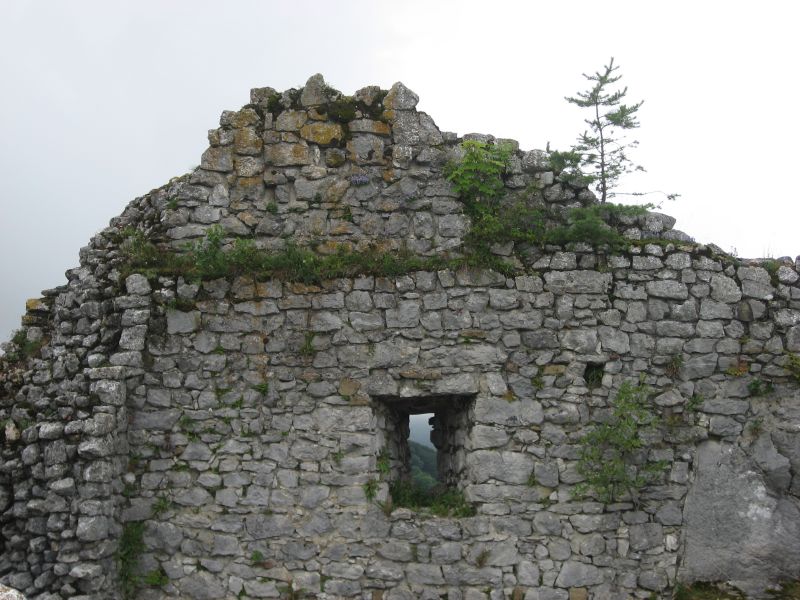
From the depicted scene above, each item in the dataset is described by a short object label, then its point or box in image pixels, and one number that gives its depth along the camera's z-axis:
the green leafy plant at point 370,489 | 6.62
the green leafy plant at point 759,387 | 6.88
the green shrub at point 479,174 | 7.03
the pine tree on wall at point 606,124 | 7.58
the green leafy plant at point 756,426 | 6.86
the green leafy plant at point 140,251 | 7.04
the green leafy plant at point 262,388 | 6.76
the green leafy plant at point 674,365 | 6.88
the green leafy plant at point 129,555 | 6.52
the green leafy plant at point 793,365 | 6.86
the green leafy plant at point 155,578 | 6.57
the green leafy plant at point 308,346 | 6.80
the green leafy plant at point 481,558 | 6.50
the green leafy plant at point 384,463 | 6.79
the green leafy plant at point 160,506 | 6.66
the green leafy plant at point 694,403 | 6.84
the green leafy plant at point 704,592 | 6.59
